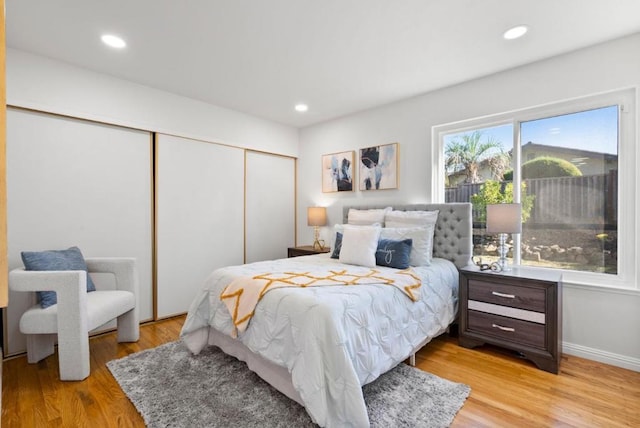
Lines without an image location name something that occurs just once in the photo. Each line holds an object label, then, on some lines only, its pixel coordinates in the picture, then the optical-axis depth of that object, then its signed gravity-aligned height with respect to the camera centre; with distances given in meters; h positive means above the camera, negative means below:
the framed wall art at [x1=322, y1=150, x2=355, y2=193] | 4.25 +0.59
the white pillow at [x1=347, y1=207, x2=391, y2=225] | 3.56 -0.04
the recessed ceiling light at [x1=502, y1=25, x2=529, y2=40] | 2.26 +1.35
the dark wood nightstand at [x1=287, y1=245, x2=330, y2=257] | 4.09 -0.52
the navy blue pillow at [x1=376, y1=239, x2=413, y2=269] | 2.75 -0.37
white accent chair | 2.18 -0.74
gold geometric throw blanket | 2.08 -0.50
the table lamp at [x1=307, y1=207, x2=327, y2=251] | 4.38 -0.06
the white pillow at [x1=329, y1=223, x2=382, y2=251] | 3.43 -0.20
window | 2.46 +0.28
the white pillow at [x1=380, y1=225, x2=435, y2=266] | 2.87 -0.25
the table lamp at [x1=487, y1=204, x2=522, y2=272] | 2.61 -0.07
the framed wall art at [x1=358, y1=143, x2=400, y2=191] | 3.80 +0.58
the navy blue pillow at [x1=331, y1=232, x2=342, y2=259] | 3.30 -0.37
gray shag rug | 1.76 -1.18
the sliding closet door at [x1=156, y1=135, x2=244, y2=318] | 3.47 -0.02
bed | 1.59 -0.76
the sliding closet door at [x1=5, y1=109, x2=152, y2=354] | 2.61 +0.20
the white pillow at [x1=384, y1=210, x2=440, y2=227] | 3.21 -0.06
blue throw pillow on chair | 2.37 -0.40
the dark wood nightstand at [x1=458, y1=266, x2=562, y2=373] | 2.32 -0.81
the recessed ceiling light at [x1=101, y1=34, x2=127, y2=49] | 2.39 +1.37
